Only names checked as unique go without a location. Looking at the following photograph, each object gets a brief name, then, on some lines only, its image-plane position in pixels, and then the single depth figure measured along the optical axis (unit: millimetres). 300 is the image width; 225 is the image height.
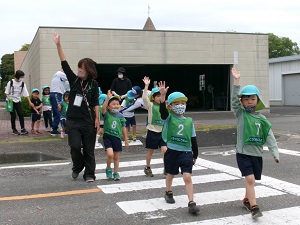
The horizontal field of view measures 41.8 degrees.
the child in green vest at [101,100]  8156
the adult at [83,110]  6664
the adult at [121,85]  12141
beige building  20094
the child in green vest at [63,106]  11023
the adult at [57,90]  10872
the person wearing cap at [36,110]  12562
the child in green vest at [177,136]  5207
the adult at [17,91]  11945
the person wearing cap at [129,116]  9542
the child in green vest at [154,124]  7020
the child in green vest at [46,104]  12402
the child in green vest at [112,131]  6926
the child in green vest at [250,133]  4918
